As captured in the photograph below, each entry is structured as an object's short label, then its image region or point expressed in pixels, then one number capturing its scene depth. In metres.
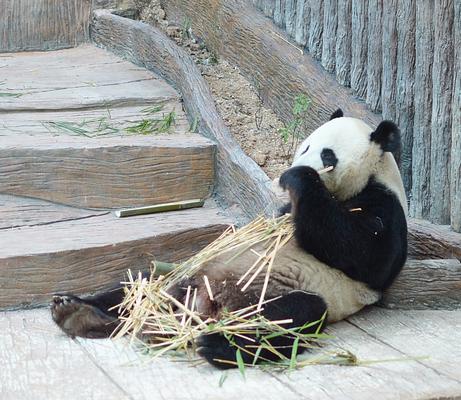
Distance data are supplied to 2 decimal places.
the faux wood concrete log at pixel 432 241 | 9.50
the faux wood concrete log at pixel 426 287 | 9.37
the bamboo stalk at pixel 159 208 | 10.91
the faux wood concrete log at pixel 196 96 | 10.71
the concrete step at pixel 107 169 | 10.83
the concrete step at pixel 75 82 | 12.63
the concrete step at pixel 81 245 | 9.56
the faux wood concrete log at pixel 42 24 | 14.79
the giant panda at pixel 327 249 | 8.55
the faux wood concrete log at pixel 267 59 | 11.29
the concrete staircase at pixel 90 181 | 9.75
